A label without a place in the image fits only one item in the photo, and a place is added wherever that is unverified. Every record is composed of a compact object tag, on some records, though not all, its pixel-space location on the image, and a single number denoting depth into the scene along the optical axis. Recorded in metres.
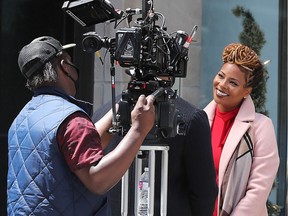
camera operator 5.67
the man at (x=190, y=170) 6.99
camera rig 6.14
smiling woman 8.01
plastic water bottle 6.61
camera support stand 6.52
